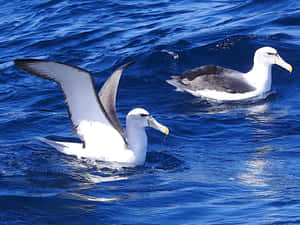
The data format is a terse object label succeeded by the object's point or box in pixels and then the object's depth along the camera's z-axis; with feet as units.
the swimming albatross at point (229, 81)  75.20
